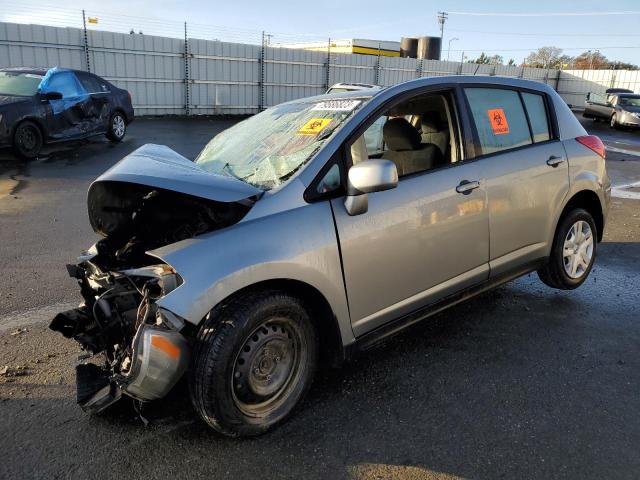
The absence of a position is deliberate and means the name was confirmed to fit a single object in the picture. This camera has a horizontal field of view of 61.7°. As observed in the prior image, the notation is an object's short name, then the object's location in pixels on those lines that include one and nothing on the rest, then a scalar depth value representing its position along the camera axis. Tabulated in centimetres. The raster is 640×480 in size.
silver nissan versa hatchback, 250
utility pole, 7000
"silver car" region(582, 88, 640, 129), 2239
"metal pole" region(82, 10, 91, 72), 1728
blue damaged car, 1025
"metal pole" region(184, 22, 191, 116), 1959
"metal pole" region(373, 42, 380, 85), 2580
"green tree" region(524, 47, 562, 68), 7512
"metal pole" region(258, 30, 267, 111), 2164
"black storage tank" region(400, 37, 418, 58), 3142
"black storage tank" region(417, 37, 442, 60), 3103
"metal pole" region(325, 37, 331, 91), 2377
